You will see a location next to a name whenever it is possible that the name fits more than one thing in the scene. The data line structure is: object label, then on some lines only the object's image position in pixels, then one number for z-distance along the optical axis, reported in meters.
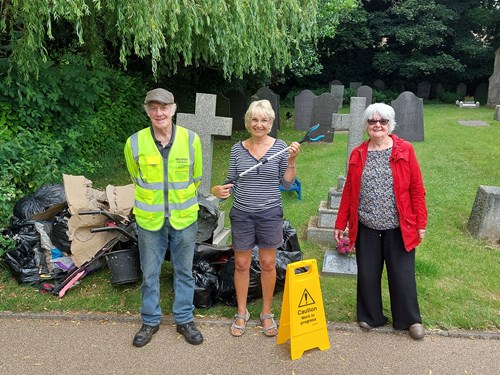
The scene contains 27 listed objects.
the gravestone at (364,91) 17.11
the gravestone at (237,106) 13.66
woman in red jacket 3.27
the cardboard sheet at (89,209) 4.17
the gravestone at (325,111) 11.98
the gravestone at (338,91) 19.53
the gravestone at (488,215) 5.36
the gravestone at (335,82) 24.93
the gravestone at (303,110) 14.17
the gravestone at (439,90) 26.46
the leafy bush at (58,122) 5.60
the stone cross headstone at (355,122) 5.11
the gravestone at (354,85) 25.38
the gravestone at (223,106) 12.37
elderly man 3.14
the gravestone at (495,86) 21.92
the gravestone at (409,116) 11.73
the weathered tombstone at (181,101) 12.48
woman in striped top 3.26
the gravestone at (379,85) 27.20
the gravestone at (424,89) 26.61
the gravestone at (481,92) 25.55
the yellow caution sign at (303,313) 3.22
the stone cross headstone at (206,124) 5.06
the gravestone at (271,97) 12.93
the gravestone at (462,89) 26.14
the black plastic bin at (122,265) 4.07
